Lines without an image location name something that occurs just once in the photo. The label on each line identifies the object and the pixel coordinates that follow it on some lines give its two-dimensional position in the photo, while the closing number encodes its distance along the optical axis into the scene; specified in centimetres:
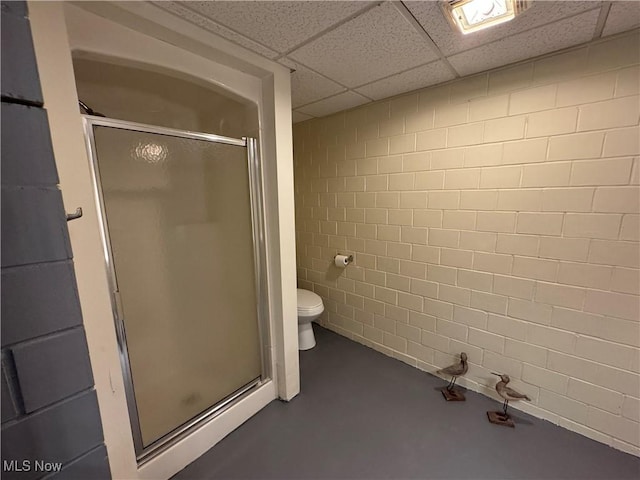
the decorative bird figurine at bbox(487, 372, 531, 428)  161
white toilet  227
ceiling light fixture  105
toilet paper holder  242
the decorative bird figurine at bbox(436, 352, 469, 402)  180
